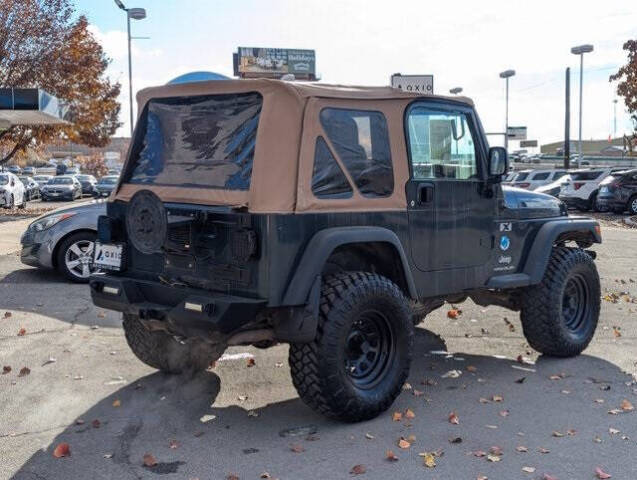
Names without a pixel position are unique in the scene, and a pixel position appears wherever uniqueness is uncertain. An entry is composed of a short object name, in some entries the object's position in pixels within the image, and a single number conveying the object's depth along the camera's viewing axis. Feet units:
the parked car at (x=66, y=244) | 33.47
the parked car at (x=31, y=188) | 133.59
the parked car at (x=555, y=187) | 97.04
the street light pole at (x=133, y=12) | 94.32
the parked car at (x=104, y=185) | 125.29
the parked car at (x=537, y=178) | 105.29
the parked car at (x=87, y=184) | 153.48
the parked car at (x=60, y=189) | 132.67
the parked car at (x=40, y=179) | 158.10
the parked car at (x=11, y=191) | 98.48
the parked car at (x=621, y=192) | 84.28
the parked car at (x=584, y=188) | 91.04
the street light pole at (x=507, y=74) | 143.53
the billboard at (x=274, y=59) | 267.80
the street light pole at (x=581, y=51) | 124.26
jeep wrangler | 15.94
